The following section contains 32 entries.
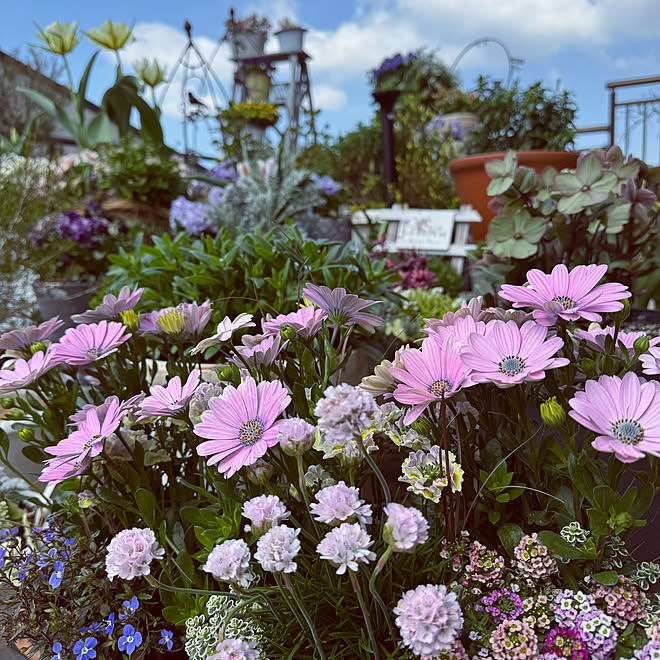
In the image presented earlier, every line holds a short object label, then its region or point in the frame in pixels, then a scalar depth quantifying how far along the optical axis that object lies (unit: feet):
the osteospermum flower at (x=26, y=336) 2.48
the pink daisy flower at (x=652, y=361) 1.63
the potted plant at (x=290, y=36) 20.66
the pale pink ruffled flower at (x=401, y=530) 1.37
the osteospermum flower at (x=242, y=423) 1.62
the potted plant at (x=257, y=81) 21.81
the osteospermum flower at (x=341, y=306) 1.89
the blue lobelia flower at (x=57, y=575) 2.11
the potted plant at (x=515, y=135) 7.50
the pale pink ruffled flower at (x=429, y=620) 1.36
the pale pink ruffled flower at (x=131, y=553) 1.80
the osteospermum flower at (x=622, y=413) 1.42
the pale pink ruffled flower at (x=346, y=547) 1.39
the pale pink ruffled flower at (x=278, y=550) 1.43
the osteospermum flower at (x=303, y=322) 1.98
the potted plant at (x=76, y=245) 6.56
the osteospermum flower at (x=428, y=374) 1.68
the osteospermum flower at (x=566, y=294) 1.75
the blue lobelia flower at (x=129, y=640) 2.00
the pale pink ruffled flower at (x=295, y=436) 1.54
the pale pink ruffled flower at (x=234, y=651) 1.63
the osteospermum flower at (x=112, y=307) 2.52
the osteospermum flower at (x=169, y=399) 1.87
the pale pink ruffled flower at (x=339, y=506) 1.47
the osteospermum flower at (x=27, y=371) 2.19
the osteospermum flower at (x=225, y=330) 2.00
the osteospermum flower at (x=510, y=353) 1.56
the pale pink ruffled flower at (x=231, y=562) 1.53
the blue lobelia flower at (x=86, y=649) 2.00
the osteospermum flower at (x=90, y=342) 2.23
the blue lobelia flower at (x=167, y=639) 2.06
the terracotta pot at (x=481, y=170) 7.32
